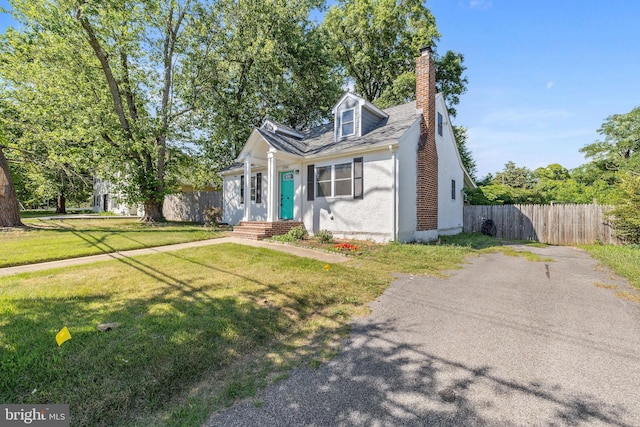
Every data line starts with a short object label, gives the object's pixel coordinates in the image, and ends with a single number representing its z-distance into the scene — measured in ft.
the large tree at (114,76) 42.86
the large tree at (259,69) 58.34
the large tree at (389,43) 69.05
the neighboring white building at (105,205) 96.25
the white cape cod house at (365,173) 34.63
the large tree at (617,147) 78.38
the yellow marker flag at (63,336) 9.87
